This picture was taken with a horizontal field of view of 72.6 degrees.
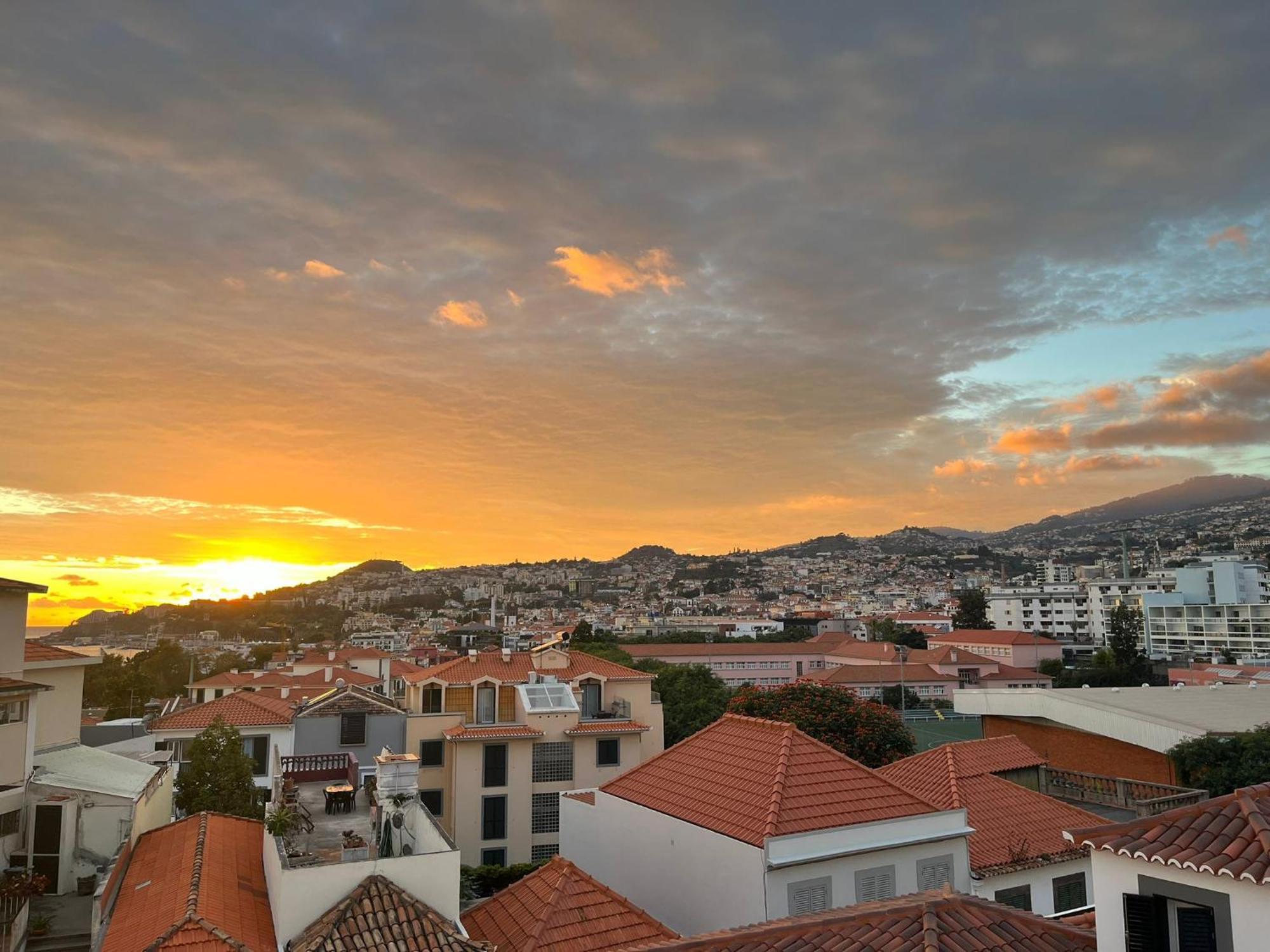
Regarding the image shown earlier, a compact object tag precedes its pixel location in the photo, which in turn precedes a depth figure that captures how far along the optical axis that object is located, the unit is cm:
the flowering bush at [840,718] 3164
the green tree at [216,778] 2702
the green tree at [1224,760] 2512
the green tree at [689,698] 5094
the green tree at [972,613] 14631
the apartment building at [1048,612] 15338
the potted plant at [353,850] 1384
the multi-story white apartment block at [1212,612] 11356
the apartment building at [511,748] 3416
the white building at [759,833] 1505
